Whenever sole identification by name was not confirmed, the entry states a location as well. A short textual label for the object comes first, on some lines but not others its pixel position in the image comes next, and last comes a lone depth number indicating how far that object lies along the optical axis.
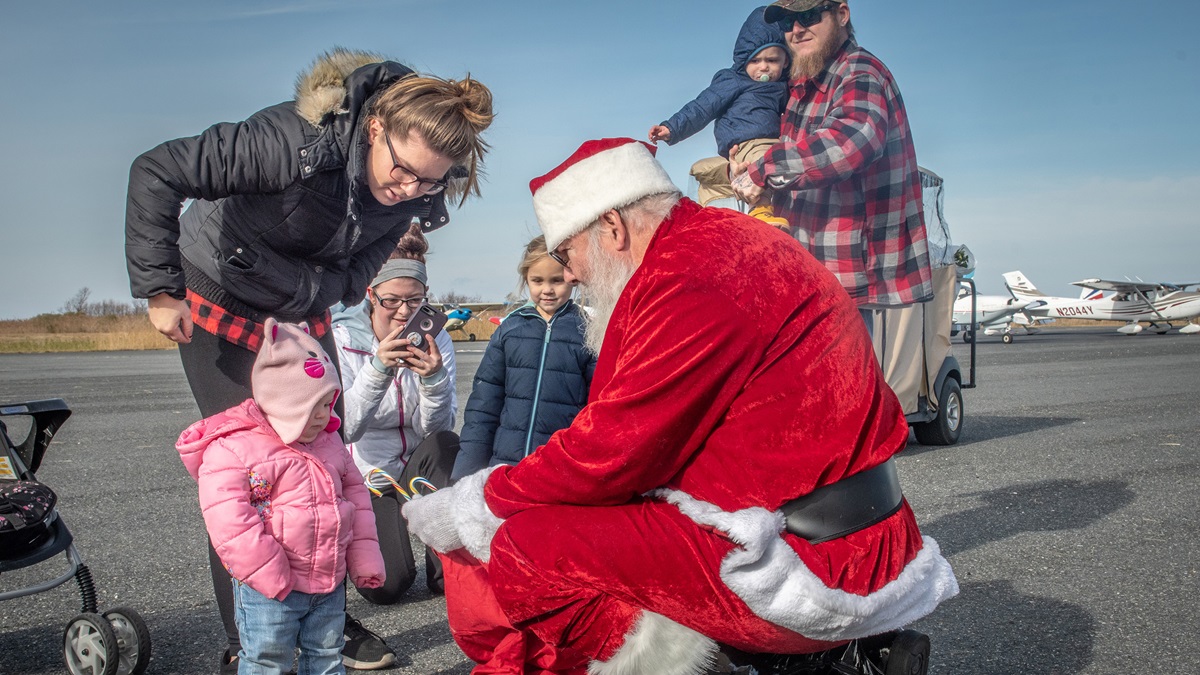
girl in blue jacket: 3.96
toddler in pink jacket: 2.55
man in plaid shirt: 3.50
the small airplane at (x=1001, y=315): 35.03
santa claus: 2.05
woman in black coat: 2.70
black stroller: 2.89
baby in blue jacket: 4.04
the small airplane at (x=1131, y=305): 36.84
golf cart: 7.63
